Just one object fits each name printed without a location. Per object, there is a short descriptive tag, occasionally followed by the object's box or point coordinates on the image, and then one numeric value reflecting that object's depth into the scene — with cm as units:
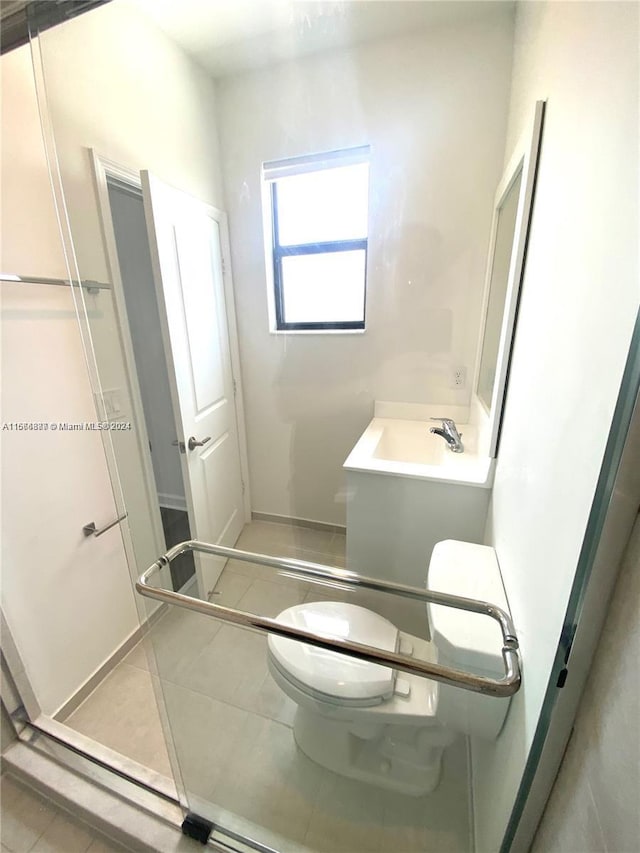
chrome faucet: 143
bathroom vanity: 123
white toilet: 81
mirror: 90
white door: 132
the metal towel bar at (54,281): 95
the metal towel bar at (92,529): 127
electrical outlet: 165
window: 158
